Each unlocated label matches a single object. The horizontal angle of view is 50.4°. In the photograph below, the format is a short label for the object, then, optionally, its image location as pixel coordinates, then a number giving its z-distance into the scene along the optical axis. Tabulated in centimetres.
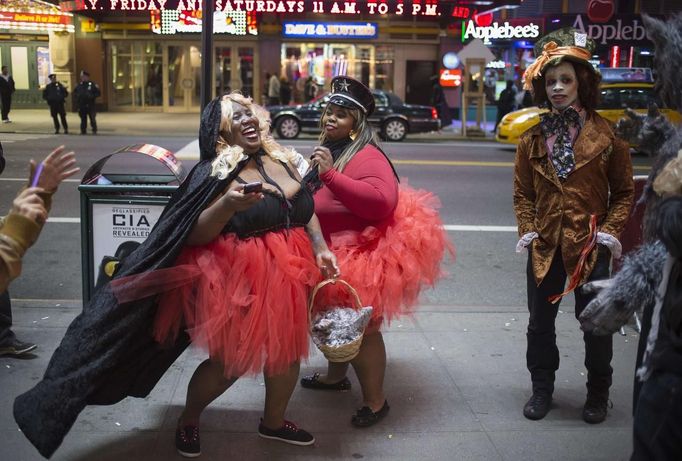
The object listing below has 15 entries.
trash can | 448
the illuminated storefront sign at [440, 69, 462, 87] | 2472
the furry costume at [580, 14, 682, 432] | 217
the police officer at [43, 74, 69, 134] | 1850
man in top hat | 365
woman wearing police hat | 355
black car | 1911
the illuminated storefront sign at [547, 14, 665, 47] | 2498
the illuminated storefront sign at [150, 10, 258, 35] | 2739
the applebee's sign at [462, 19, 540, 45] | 2708
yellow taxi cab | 1736
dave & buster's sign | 2734
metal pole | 480
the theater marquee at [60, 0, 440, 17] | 2587
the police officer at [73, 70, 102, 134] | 1970
